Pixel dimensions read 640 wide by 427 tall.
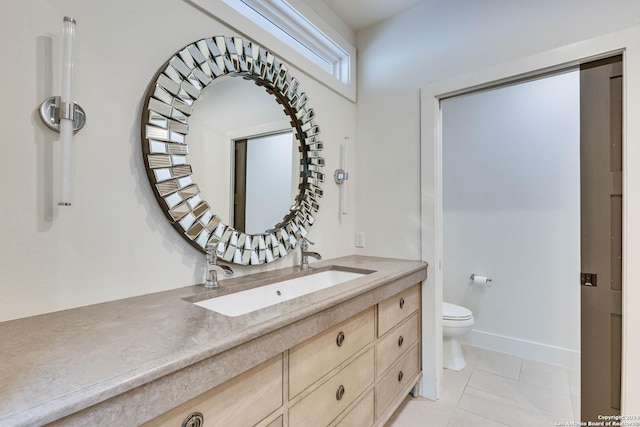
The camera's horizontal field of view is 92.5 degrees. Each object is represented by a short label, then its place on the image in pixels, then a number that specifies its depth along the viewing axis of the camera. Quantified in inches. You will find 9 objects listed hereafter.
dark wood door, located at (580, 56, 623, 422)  58.4
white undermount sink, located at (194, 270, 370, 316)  48.8
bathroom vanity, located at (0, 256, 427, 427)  22.0
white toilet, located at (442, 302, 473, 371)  90.1
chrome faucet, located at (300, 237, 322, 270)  69.3
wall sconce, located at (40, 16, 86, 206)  35.2
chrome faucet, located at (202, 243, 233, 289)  50.3
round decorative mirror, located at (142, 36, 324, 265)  46.2
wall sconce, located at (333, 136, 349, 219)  84.0
